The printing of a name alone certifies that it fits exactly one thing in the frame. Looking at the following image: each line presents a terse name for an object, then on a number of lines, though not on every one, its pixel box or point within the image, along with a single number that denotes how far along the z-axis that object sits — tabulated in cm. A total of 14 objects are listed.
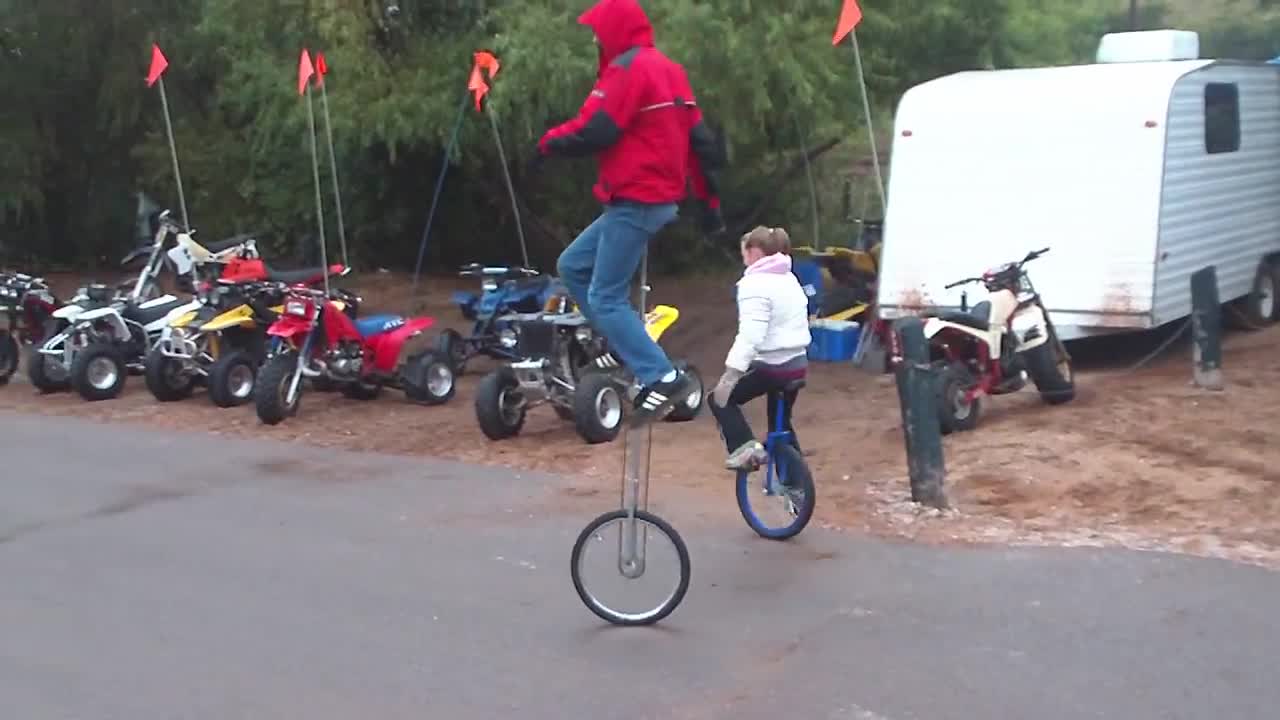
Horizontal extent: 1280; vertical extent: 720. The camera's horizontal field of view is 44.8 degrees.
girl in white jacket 762
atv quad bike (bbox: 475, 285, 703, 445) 1132
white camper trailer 1280
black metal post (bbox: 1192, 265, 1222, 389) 1176
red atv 1266
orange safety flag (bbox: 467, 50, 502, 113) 1494
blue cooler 1553
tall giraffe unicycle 654
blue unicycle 789
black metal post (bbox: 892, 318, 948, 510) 859
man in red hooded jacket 629
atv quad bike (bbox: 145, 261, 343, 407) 1338
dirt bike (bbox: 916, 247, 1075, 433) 1137
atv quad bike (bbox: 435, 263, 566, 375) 1493
